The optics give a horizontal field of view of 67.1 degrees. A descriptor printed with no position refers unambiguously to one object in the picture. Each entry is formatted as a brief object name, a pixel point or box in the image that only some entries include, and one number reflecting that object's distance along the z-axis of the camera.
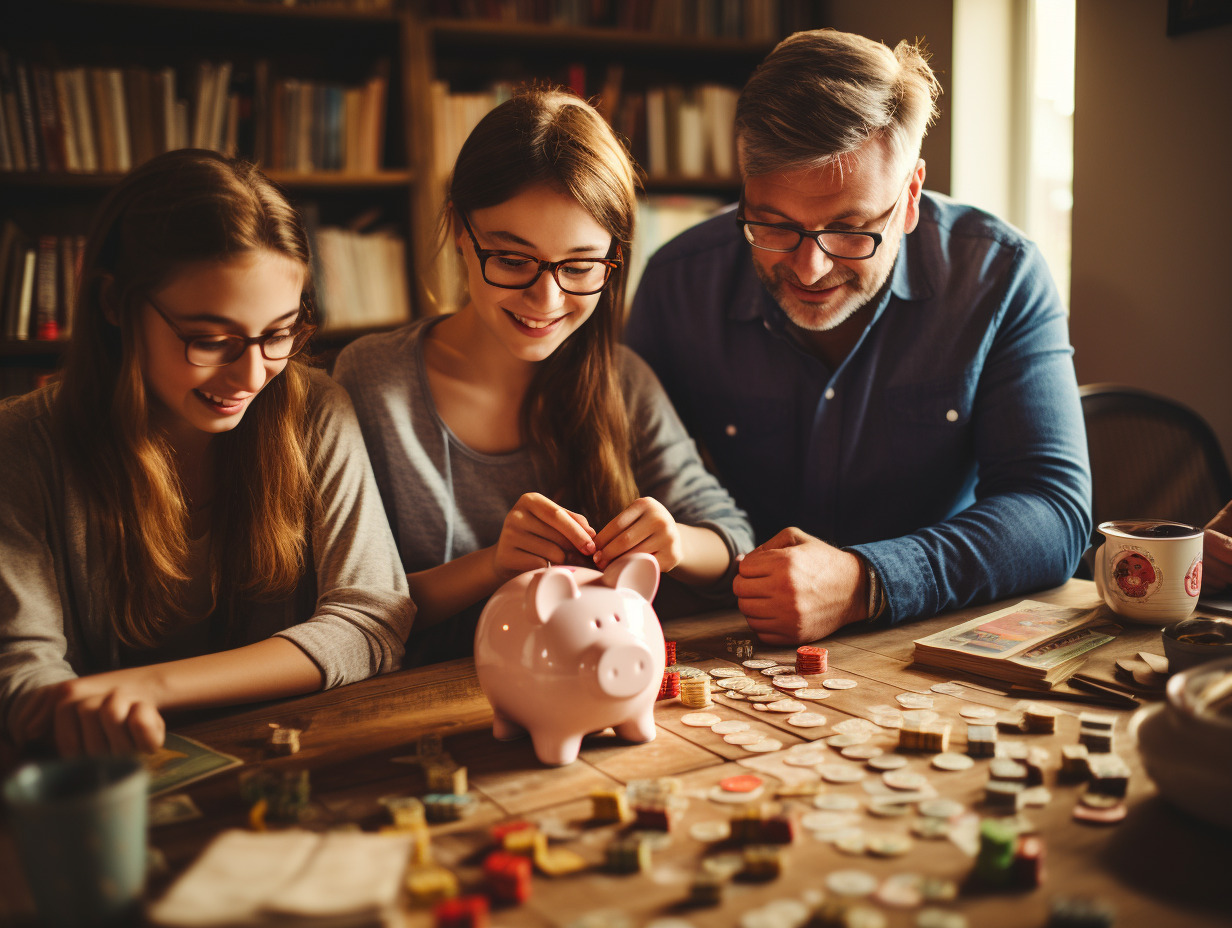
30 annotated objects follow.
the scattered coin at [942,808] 0.80
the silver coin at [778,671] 1.17
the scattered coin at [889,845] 0.74
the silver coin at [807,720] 1.00
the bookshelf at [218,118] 2.55
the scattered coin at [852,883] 0.69
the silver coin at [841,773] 0.88
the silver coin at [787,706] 1.05
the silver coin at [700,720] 1.02
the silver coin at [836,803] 0.82
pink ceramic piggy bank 0.91
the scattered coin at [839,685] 1.12
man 1.42
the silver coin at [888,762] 0.89
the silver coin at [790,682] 1.12
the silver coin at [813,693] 1.09
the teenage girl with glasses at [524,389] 1.35
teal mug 0.63
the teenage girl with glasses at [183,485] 1.12
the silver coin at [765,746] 0.95
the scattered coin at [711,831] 0.78
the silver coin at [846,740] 0.95
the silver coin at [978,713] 1.02
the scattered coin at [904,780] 0.85
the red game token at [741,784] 0.86
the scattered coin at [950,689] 1.09
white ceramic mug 1.24
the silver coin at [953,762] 0.89
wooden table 0.69
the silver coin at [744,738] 0.97
